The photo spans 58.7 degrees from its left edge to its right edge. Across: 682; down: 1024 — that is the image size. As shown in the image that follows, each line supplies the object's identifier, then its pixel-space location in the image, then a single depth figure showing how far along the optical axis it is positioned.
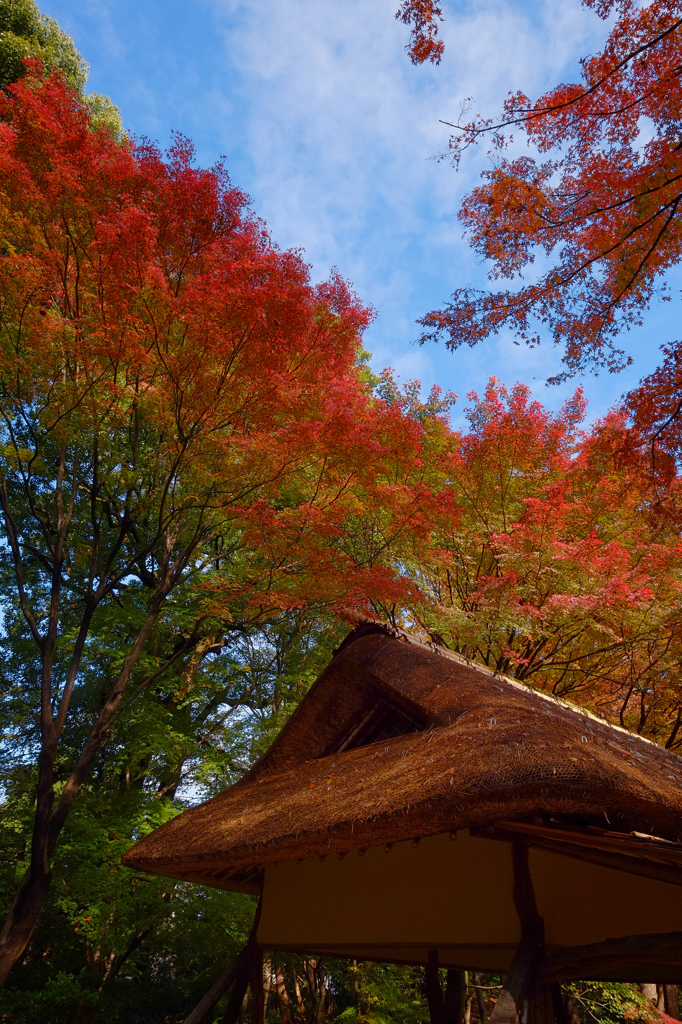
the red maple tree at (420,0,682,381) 4.26
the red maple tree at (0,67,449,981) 6.51
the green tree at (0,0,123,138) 13.20
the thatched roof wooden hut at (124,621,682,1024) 2.70
